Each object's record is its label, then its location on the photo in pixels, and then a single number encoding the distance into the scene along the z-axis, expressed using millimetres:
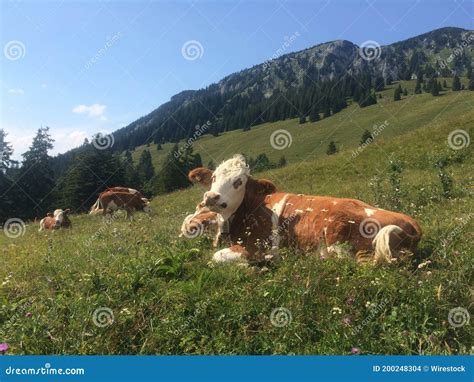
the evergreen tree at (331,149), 69738
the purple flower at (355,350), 4676
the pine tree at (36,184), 54219
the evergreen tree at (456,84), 126269
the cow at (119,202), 24781
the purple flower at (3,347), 4896
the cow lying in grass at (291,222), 6785
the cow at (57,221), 21969
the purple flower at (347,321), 5115
